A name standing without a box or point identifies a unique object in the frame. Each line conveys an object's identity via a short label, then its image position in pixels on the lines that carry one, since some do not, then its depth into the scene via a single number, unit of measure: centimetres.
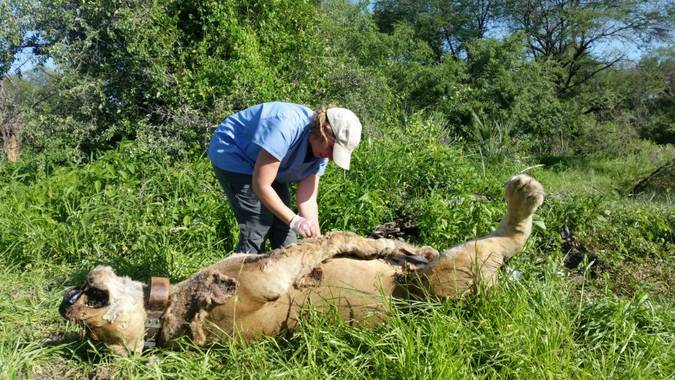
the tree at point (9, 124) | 885
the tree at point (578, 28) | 2159
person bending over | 279
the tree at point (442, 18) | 2239
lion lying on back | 223
